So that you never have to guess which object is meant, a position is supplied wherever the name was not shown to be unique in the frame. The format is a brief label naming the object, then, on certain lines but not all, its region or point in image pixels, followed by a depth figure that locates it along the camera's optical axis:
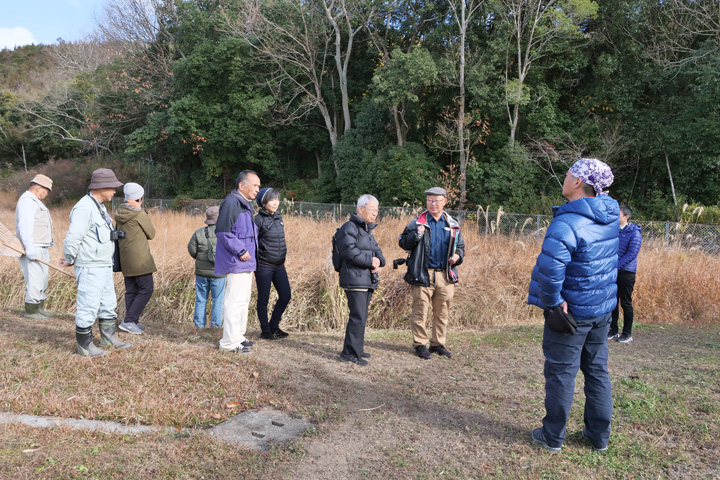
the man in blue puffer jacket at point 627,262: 6.17
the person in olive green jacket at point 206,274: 6.51
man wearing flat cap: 5.29
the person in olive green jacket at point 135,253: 5.72
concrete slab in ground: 3.52
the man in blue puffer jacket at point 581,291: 3.21
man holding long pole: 6.27
